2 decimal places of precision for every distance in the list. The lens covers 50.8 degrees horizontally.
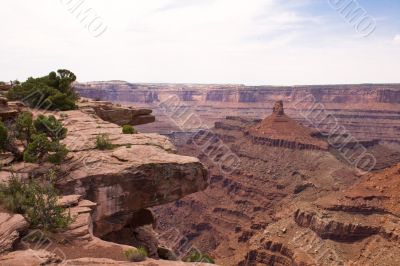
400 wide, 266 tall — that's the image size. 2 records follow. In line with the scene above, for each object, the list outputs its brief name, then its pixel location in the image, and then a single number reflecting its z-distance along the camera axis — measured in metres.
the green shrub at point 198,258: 29.21
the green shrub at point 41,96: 34.03
